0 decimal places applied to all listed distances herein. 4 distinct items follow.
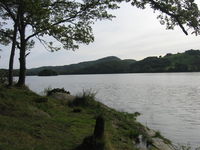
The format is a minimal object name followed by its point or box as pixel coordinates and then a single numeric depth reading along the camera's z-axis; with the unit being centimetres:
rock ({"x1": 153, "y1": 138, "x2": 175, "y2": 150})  873
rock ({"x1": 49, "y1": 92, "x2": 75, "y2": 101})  1532
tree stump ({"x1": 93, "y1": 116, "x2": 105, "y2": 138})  600
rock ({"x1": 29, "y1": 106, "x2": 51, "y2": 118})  915
